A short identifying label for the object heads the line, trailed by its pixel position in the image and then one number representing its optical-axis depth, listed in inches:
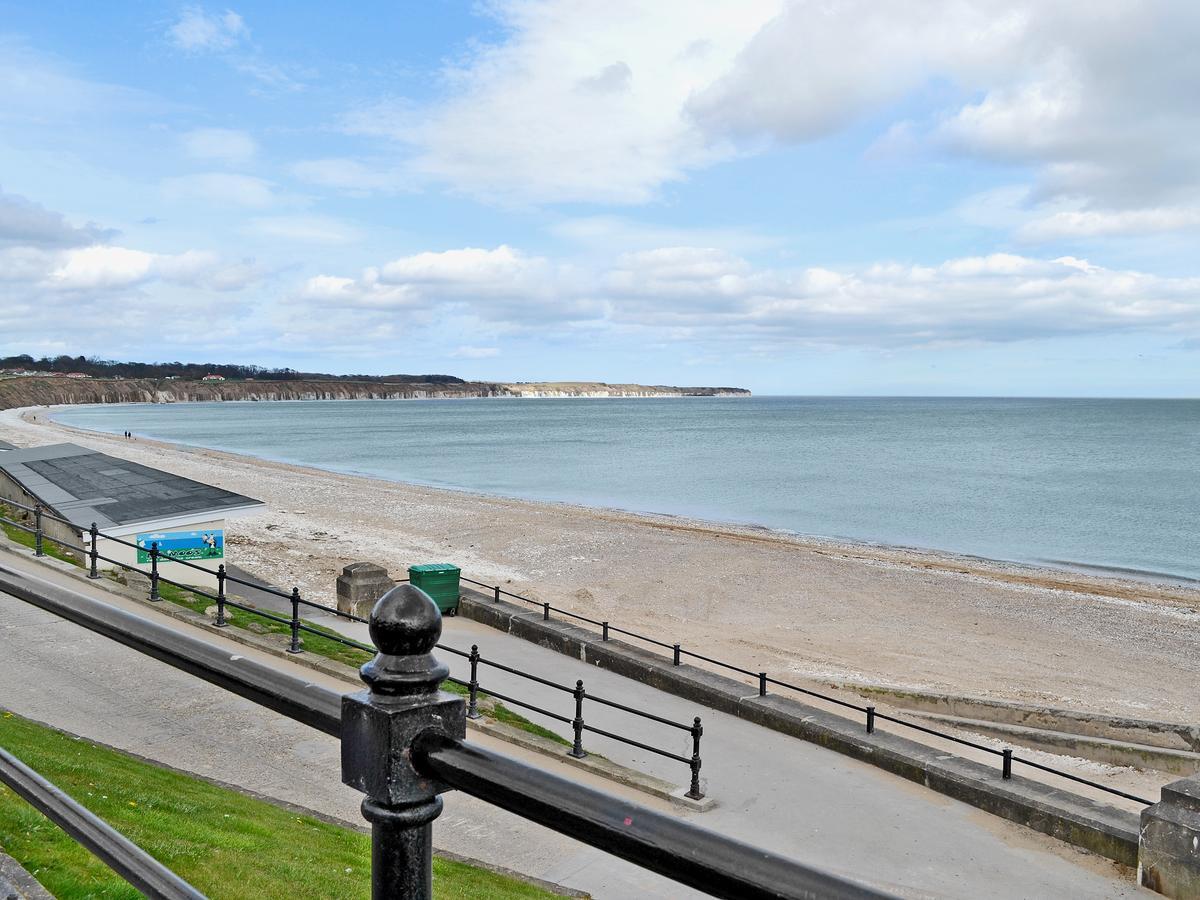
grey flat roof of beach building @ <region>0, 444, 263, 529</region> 800.5
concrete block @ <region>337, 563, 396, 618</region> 743.1
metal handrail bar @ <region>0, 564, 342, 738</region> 65.6
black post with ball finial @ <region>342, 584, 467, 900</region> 56.1
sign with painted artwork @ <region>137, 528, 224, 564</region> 744.3
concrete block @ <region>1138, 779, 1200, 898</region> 382.3
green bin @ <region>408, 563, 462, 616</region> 740.6
